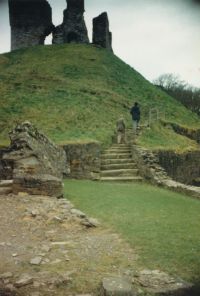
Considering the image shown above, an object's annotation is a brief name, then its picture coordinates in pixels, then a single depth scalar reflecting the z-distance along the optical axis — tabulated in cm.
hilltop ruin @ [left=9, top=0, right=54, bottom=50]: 4097
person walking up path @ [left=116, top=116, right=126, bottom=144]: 1866
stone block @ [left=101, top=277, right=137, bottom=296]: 392
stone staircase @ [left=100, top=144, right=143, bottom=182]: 1477
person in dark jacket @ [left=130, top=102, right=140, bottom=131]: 2016
